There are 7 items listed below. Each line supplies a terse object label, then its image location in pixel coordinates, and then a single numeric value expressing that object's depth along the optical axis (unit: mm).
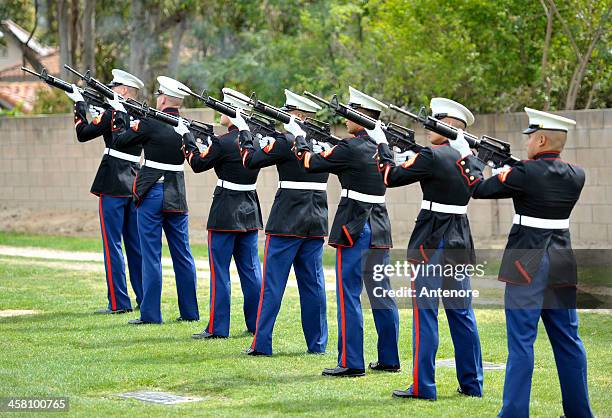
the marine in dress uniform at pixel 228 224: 19844
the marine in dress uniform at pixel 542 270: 13672
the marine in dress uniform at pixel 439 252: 15172
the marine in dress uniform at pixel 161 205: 21344
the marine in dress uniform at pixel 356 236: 16797
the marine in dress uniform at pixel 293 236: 18328
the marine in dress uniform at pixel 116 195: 22594
